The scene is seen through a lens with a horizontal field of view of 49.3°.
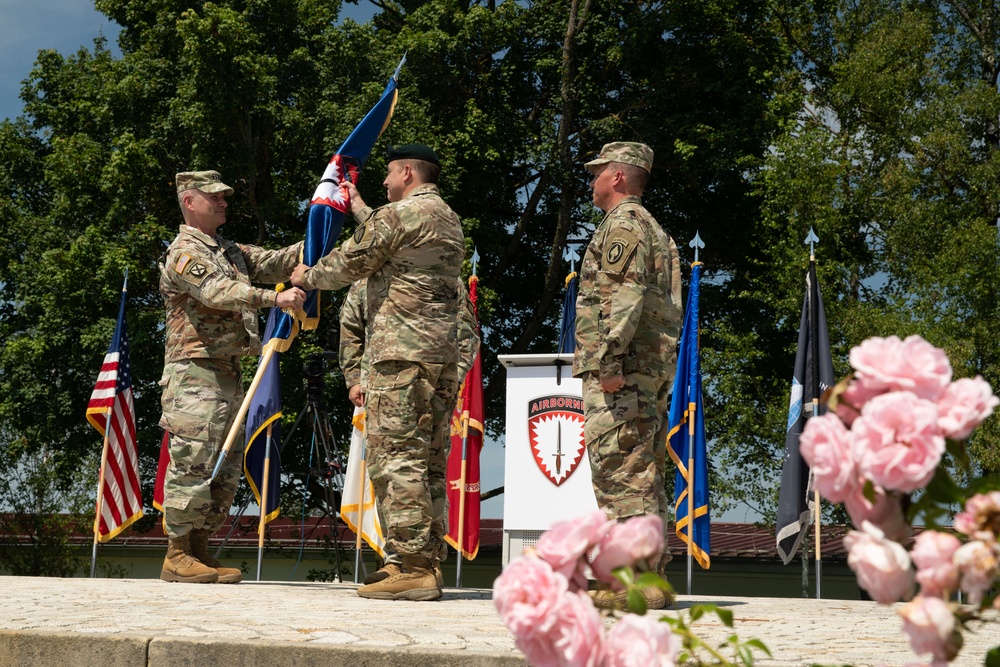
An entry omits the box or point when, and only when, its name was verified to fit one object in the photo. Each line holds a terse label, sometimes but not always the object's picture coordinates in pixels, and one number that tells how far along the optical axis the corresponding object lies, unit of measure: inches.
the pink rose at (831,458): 49.8
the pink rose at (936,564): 48.2
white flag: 400.2
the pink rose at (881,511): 51.1
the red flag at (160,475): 424.1
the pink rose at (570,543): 54.1
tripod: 386.6
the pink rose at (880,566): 47.3
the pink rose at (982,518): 49.4
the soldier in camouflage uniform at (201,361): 243.0
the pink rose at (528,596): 51.3
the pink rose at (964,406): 49.2
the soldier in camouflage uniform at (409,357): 206.2
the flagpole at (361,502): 380.8
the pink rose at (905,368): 50.9
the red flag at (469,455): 418.6
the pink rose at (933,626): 47.0
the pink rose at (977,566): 47.3
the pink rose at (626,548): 55.7
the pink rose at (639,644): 50.3
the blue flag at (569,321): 446.9
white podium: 340.5
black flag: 367.6
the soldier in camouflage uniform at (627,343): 196.4
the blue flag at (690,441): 360.5
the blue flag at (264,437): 418.9
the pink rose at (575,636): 51.3
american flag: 458.3
